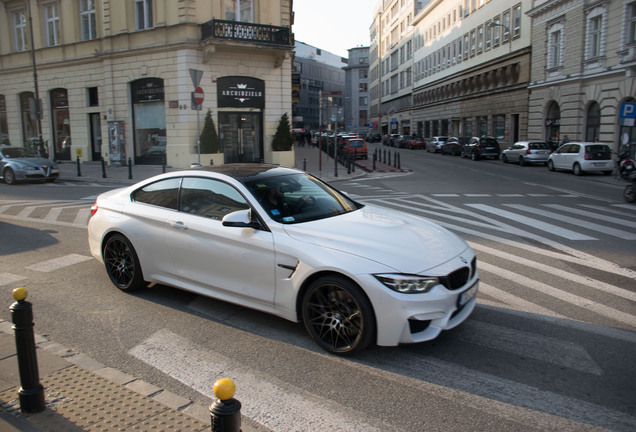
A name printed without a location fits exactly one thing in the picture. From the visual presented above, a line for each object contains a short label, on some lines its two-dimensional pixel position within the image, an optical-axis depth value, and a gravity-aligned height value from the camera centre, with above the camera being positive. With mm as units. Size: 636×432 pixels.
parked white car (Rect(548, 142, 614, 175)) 23188 -1023
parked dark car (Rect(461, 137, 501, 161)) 36688 -889
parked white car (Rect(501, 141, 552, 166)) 29797 -948
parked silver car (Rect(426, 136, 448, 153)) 47069 -745
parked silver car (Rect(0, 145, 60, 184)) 18953 -1066
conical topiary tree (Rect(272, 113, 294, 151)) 26703 +31
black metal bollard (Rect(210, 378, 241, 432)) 2268 -1198
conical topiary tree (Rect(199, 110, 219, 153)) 25141 +46
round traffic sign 18609 +1461
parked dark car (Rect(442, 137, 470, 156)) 42619 -783
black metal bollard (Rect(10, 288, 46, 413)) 3176 -1371
